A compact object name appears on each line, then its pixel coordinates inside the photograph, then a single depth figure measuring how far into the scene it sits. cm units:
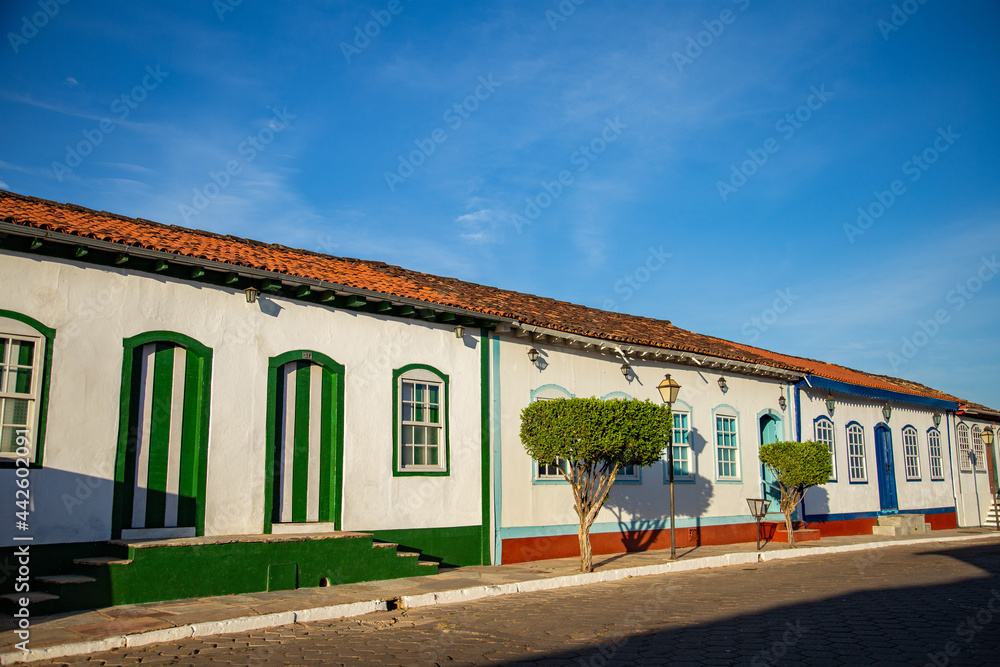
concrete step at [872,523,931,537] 2134
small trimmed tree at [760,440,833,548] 1739
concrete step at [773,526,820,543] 1862
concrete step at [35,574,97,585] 836
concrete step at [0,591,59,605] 810
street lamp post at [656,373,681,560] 1450
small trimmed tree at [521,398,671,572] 1184
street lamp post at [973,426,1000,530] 2475
